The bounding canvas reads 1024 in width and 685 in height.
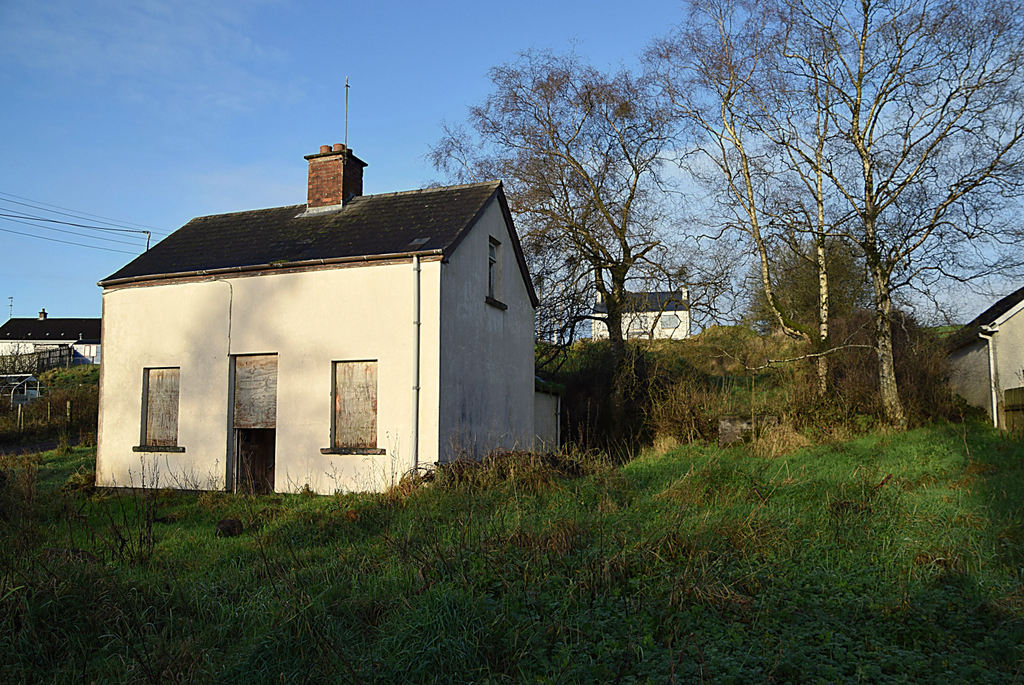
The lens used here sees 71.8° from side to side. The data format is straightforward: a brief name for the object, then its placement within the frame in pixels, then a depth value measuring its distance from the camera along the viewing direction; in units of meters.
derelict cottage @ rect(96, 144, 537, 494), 13.03
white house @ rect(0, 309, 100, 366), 58.59
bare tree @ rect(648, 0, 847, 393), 17.64
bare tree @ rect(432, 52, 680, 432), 21.48
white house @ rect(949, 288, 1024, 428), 16.84
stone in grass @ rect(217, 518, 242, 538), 9.56
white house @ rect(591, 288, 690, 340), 21.02
